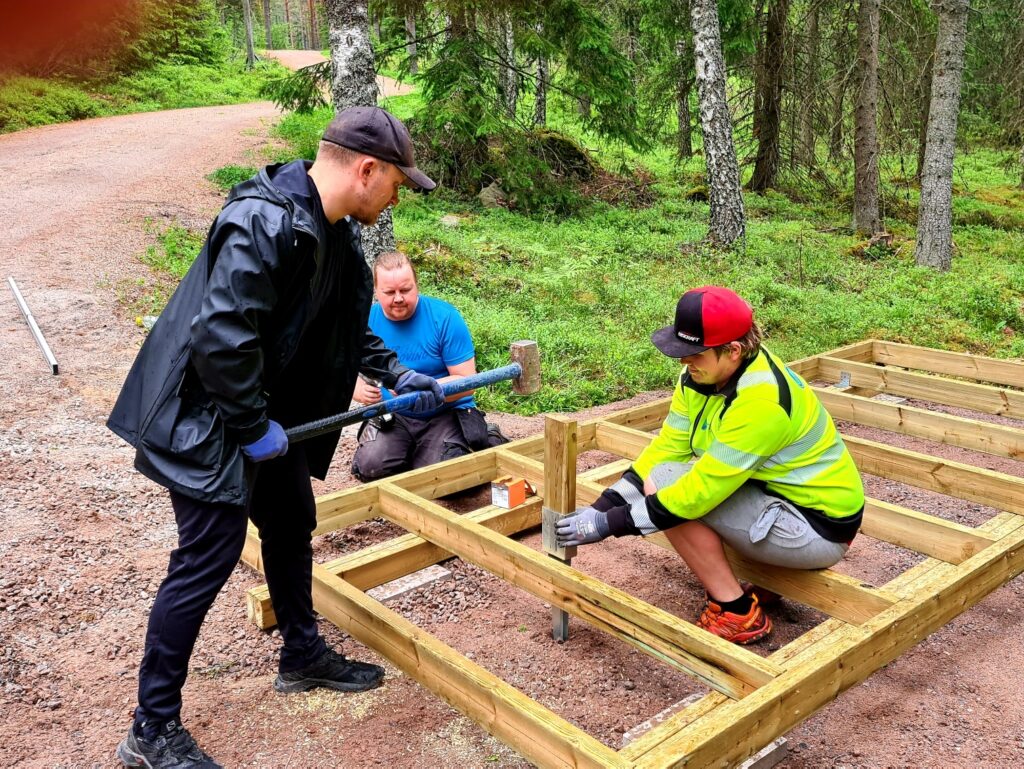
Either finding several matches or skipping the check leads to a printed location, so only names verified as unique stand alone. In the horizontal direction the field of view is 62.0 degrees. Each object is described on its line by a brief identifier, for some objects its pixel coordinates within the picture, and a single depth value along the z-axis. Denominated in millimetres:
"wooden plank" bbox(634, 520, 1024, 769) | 2461
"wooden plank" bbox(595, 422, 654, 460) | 4895
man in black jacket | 2301
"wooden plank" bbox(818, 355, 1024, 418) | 5797
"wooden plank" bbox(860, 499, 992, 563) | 3709
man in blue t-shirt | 4562
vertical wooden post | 3479
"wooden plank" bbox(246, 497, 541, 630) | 3617
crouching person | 3135
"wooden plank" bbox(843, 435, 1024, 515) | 4176
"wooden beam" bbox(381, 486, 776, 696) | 2883
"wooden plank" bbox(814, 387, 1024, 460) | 5027
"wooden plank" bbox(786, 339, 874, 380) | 6527
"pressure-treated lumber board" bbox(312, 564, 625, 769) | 2523
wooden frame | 2629
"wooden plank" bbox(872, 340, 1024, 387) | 6242
